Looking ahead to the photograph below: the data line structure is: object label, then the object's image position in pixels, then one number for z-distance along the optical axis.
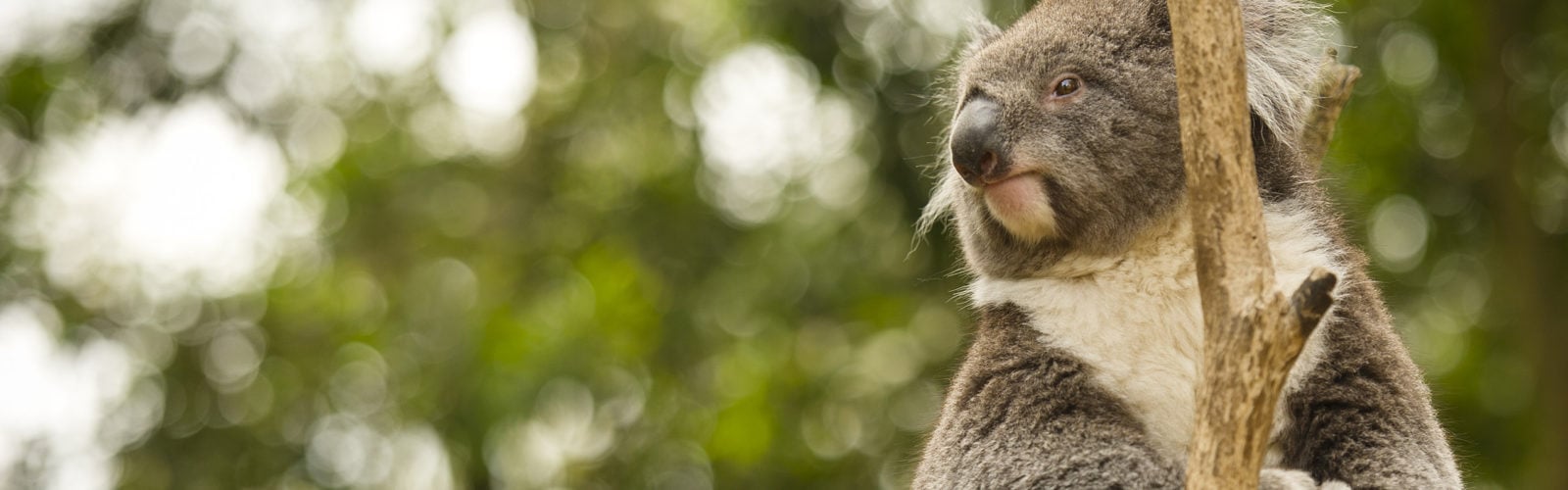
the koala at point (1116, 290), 2.92
